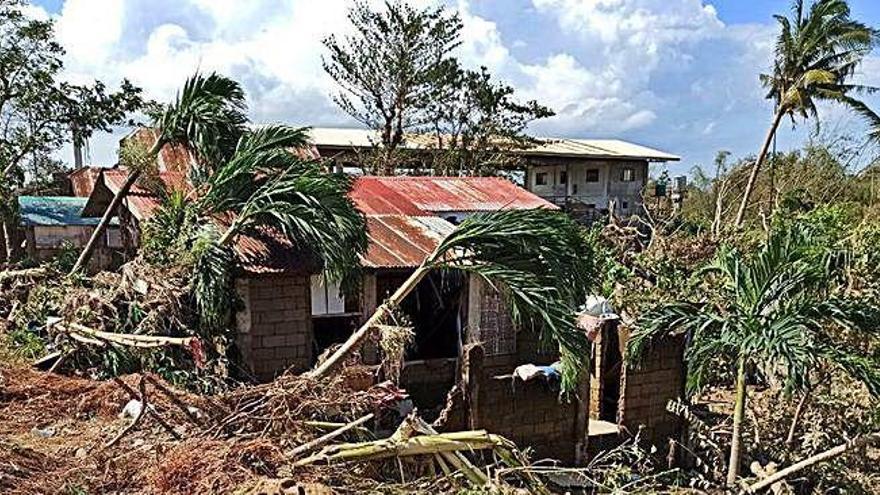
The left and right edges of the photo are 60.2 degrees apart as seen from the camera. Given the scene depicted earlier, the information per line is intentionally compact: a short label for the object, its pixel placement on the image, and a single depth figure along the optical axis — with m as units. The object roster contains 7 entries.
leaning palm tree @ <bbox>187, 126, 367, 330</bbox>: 9.64
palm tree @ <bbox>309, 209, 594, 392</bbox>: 8.40
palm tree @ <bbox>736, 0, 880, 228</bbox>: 20.27
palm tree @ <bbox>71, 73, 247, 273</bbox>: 11.19
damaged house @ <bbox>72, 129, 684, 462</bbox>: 8.85
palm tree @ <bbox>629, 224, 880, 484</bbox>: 7.13
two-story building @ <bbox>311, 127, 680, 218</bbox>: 31.78
